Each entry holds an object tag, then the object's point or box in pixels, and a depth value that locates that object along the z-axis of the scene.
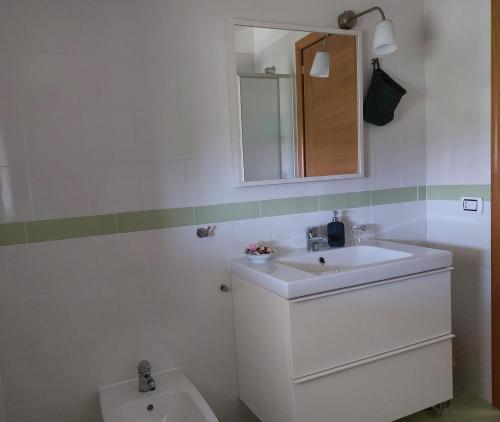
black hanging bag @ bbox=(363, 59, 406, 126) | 1.96
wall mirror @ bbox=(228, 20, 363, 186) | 1.74
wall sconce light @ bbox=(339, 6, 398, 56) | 1.70
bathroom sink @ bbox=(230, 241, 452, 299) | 1.42
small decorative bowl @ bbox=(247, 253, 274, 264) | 1.69
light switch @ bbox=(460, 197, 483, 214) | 1.95
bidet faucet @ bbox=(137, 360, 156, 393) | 1.57
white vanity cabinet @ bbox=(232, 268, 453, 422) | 1.44
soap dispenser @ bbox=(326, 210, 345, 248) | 1.90
